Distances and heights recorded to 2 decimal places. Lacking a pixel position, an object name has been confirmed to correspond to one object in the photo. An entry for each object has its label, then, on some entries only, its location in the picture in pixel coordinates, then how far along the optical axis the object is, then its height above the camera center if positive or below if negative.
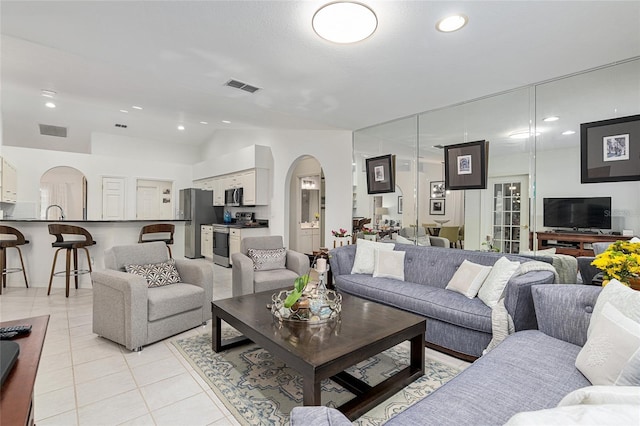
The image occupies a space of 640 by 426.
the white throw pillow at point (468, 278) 2.84 -0.63
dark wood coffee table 1.73 -0.81
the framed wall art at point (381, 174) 4.61 +0.60
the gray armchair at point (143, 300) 2.64 -0.81
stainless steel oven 6.76 -0.74
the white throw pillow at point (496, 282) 2.59 -0.59
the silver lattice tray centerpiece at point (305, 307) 2.21 -0.71
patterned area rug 1.92 -1.23
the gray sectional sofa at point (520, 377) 1.24 -0.81
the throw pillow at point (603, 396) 0.82 -0.51
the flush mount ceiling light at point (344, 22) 1.96 +1.27
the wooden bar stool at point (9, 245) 4.29 -0.47
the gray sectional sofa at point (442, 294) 2.36 -0.78
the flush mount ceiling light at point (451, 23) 2.09 +1.33
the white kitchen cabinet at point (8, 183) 5.70 +0.58
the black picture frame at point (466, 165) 3.57 +0.58
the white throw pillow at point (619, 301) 1.57 -0.47
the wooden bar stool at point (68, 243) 4.12 -0.43
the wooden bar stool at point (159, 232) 4.63 -0.30
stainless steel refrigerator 7.68 -0.04
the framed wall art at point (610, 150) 2.68 +0.57
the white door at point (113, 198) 8.03 +0.38
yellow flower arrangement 2.04 -0.33
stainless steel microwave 6.96 +0.37
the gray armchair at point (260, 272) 3.63 -0.76
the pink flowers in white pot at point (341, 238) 4.88 -0.42
